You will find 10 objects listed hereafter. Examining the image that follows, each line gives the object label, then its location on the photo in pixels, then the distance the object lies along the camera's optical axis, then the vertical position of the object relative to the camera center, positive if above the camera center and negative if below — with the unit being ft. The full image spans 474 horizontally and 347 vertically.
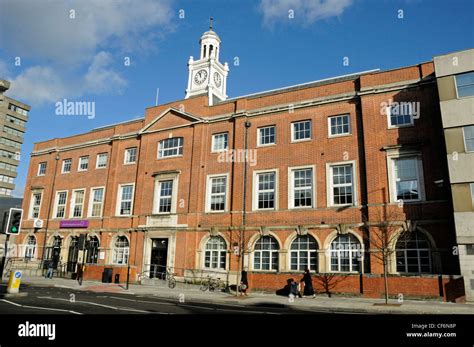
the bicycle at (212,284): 78.98 -4.85
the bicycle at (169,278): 82.84 -4.12
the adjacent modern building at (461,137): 59.77 +22.32
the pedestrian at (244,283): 70.28 -4.13
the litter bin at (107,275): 92.06 -4.07
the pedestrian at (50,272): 100.43 -4.00
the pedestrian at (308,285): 69.36 -3.90
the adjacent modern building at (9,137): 248.32 +80.62
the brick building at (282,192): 68.59 +16.31
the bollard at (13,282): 50.80 -3.52
